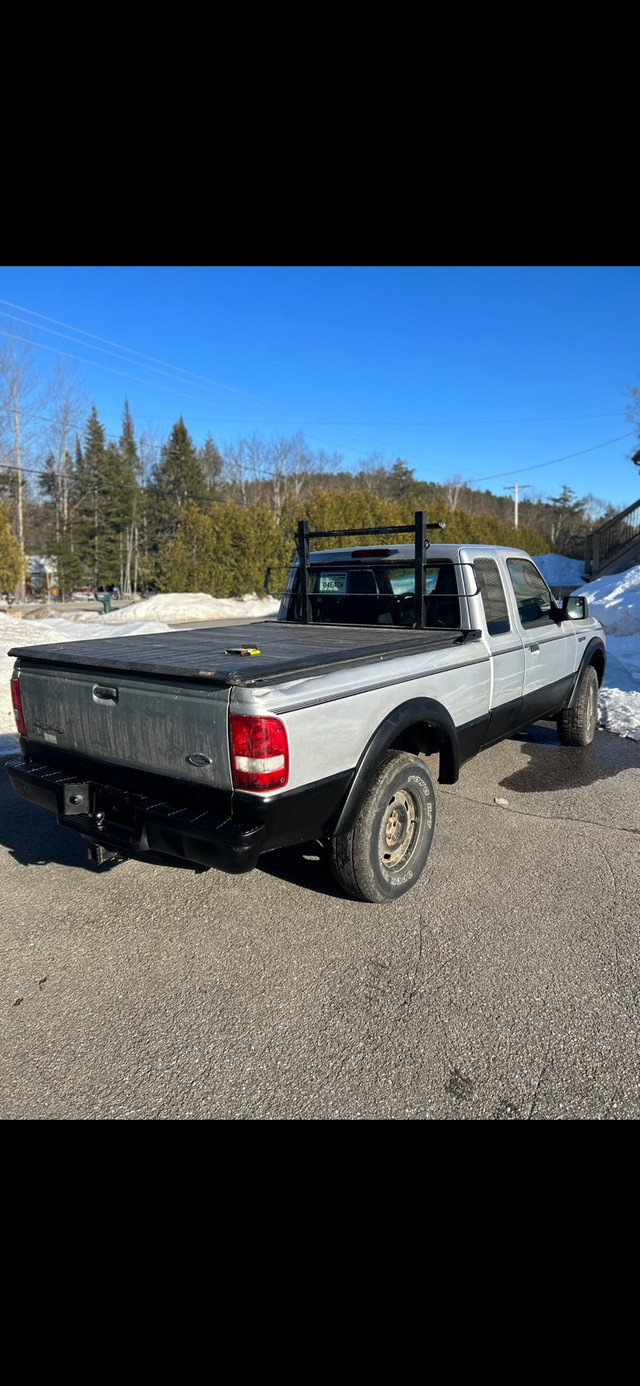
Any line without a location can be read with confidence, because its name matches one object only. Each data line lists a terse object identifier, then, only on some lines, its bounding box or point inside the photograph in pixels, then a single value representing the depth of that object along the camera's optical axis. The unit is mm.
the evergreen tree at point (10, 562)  21922
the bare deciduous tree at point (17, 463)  33219
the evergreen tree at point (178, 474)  50312
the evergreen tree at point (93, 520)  38875
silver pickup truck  2727
